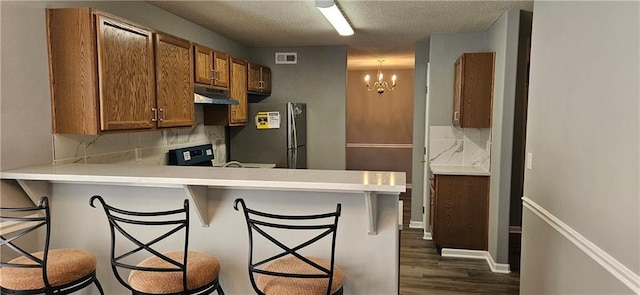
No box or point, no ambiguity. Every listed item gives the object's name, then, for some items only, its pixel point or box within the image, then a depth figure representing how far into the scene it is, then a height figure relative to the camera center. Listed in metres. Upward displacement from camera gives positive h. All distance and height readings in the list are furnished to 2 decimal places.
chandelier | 6.20 +0.72
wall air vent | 5.19 +0.90
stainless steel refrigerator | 4.56 -0.16
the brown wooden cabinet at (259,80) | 4.67 +0.56
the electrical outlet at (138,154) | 3.15 -0.26
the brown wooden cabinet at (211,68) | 3.41 +0.53
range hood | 3.40 +0.26
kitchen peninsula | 1.94 -0.45
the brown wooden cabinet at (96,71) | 2.28 +0.32
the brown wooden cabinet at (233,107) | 4.14 +0.18
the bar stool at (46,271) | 1.71 -0.70
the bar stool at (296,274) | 1.66 -0.68
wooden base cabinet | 4.00 -0.90
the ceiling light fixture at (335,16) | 2.96 +0.93
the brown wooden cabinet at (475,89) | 3.90 +0.36
